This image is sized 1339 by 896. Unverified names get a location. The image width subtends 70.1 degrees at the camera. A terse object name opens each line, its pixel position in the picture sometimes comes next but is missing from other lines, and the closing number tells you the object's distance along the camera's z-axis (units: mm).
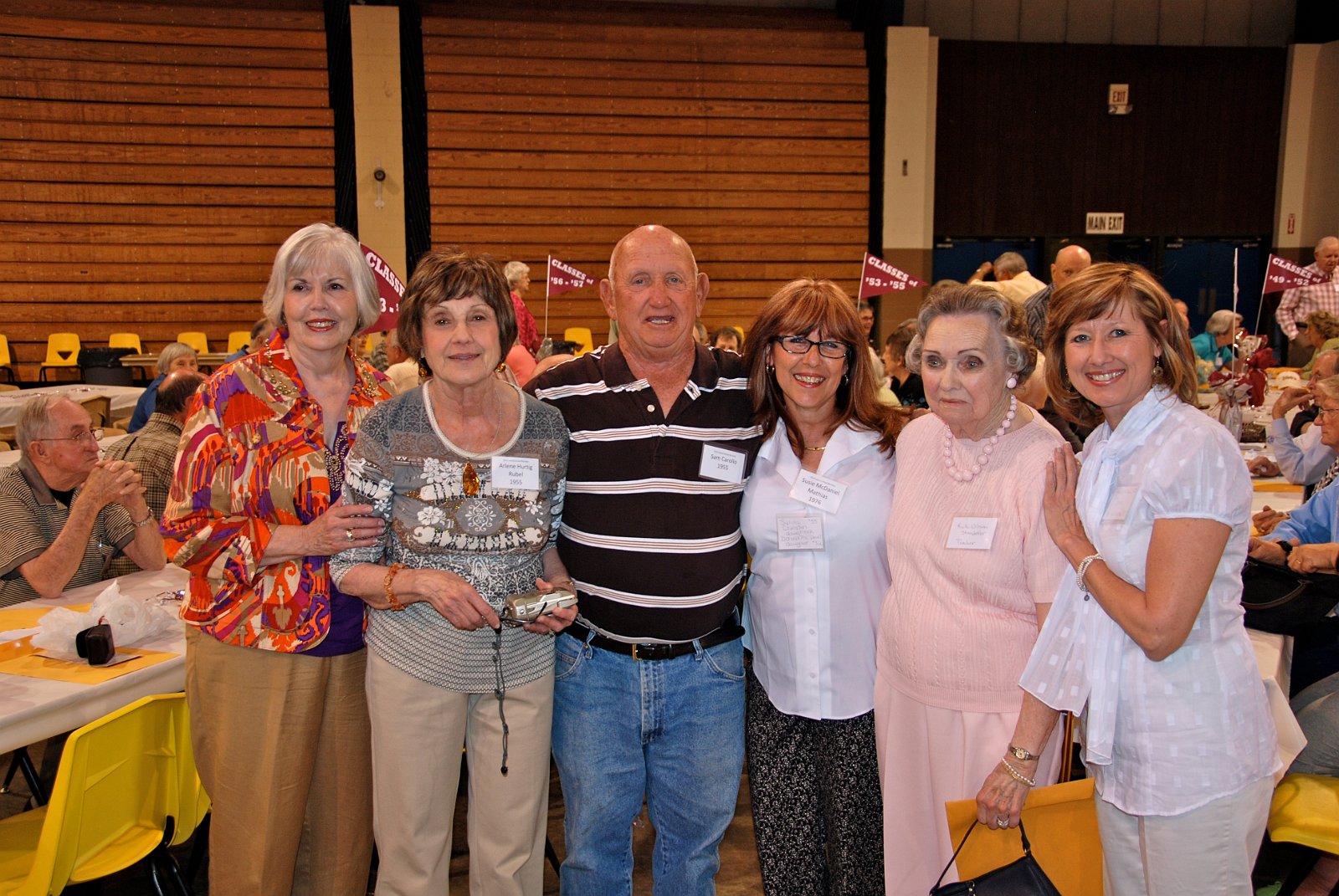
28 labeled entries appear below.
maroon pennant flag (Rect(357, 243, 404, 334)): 5535
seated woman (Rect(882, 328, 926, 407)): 5555
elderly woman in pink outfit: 1851
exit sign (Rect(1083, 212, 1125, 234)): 12531
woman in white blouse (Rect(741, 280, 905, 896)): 2092
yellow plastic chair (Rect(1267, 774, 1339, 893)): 2232
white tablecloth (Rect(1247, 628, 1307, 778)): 2131
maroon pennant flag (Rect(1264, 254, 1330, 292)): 7766
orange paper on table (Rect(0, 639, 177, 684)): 2434
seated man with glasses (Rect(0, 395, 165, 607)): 3006
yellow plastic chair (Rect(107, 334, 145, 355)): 10328
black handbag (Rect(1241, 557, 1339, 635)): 2635
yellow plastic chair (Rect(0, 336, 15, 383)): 10055
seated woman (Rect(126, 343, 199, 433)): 6023
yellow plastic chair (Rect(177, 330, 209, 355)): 10234
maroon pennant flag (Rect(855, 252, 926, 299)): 7645
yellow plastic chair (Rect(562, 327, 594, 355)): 10734
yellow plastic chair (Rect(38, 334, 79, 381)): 10250
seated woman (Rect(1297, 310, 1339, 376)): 6082
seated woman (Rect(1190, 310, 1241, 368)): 8453
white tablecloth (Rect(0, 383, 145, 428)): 7395
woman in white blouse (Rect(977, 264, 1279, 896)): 1580
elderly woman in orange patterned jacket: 2055
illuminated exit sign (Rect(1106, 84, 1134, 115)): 12305
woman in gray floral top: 1891
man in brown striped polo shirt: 2037
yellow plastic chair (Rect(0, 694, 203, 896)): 2000
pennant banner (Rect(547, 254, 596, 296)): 8289
